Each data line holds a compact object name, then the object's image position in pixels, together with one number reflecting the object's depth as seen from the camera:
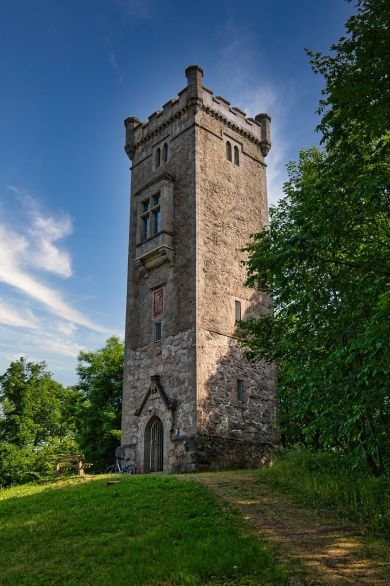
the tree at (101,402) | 32.50
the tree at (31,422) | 34.09
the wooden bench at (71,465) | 20.41
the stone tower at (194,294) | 21.25
